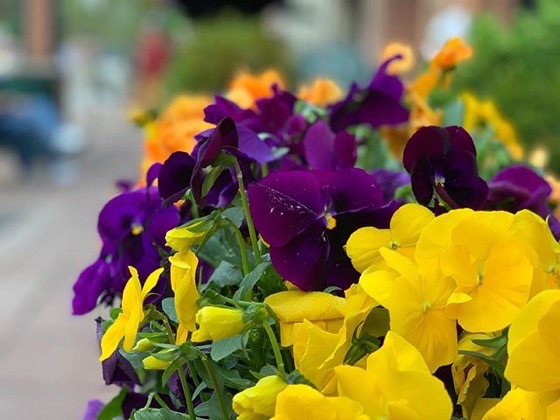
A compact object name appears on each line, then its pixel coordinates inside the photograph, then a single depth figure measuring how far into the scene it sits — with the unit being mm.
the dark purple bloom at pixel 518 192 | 1106
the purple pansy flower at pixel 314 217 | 767
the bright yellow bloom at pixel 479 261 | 681
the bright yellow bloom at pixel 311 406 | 597
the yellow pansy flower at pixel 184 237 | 750
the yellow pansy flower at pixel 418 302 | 670
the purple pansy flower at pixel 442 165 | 816
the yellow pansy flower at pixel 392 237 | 744
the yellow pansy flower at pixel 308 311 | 726
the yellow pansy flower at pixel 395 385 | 598
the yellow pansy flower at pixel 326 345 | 678
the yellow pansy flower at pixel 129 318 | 723
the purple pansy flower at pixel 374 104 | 1291
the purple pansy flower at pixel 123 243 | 973
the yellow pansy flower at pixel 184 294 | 715
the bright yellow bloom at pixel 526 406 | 604
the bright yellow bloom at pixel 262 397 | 645
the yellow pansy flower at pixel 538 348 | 588
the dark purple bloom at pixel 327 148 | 1079
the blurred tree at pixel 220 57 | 7457
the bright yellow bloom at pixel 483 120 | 1621
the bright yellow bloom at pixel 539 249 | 690
